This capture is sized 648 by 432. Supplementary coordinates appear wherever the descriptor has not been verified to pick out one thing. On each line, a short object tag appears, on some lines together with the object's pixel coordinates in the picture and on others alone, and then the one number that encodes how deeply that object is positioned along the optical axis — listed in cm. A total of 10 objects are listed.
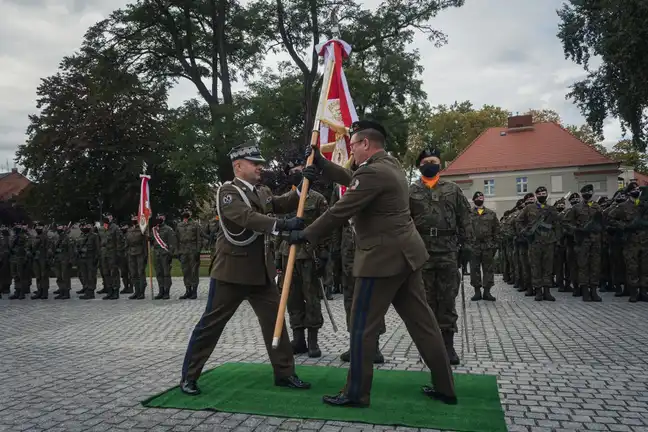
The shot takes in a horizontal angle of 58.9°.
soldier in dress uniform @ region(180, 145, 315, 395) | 525
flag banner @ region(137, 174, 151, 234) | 1512
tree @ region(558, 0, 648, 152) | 1628
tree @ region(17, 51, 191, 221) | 3350
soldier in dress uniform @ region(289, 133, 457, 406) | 460
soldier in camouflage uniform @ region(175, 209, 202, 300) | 1505
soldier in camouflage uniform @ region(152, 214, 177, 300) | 1515
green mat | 437
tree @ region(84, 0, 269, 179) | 2698
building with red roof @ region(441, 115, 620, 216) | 4634
